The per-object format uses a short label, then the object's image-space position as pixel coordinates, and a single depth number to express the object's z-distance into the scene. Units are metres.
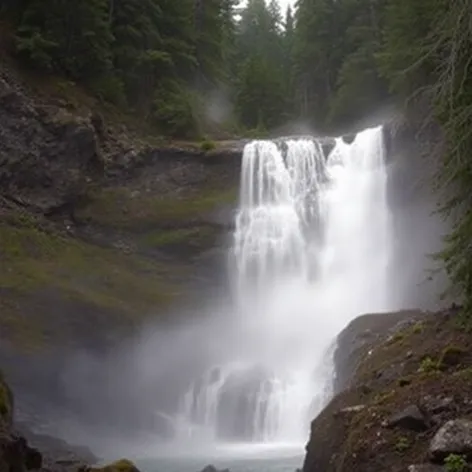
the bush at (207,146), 35.62
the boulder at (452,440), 9.09
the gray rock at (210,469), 18.28
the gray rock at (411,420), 10.27
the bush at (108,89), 37.50
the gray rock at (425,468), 9.12
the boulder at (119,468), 14.85
